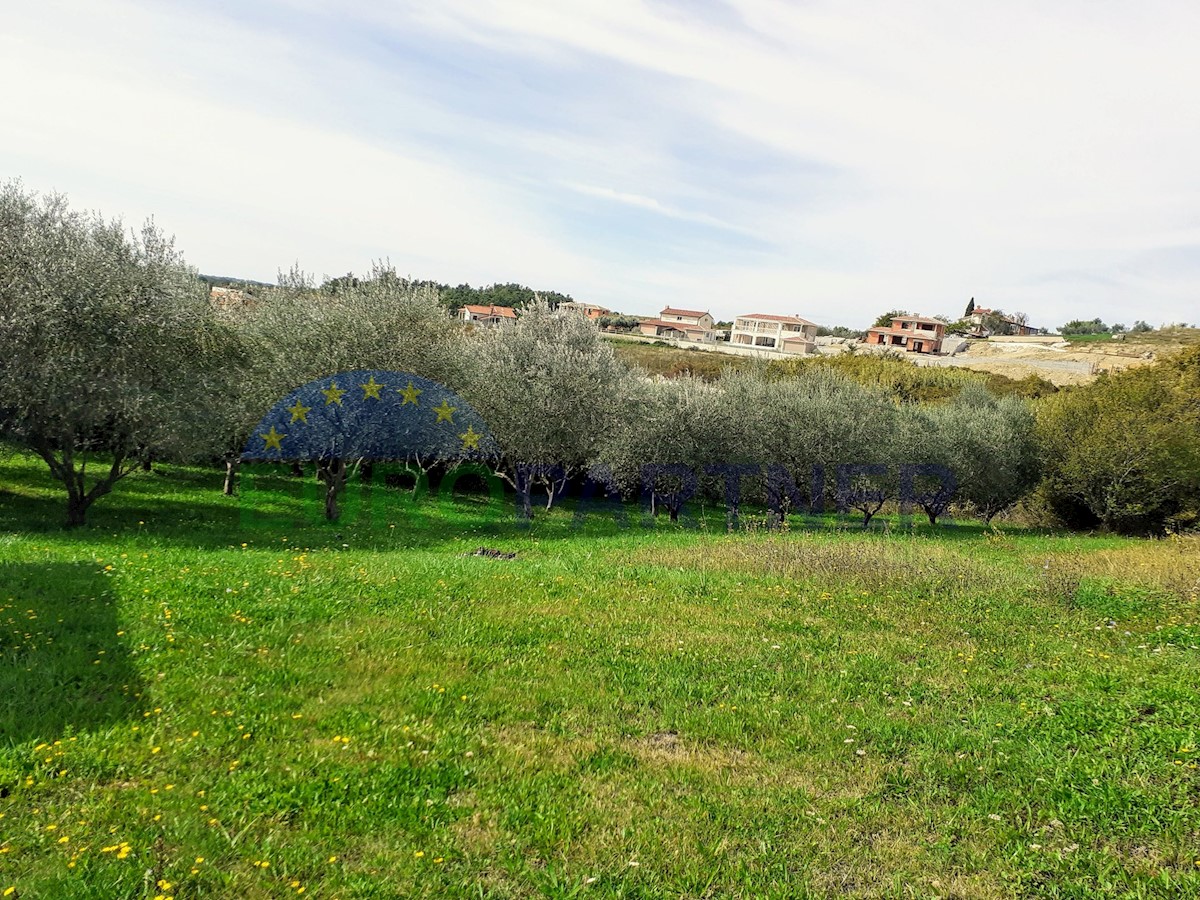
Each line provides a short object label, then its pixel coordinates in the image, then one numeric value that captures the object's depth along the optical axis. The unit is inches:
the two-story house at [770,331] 4868.6
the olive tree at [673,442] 1067.4
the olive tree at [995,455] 1285.7
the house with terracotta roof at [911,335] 4375.0
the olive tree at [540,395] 997.2
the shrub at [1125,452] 1201.4
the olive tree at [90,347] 621.3
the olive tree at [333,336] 824.3
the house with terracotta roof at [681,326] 4982.8
